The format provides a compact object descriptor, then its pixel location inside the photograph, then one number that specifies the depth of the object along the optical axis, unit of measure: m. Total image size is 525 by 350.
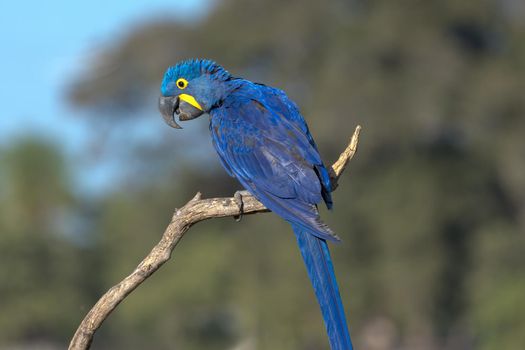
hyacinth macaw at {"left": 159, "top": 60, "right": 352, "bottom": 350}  13.20
